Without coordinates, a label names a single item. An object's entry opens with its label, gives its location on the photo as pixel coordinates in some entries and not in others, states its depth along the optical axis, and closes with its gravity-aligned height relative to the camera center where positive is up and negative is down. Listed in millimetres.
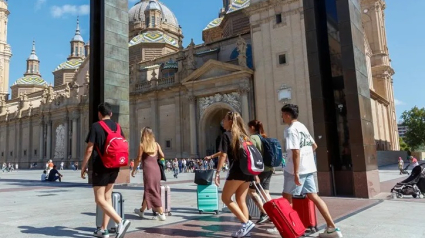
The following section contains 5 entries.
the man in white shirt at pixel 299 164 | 4891 -176
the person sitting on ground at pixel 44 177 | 19547 -830
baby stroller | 9188 -1050
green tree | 59406 +4029
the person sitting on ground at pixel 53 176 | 18828 -760
